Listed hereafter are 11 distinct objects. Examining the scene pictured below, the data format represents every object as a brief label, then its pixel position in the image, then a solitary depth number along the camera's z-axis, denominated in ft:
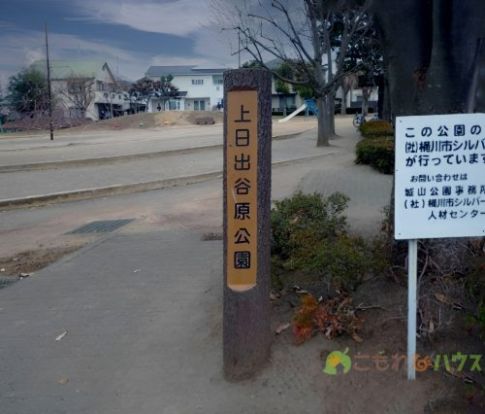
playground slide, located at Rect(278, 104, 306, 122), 164.45
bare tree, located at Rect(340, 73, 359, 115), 163.43
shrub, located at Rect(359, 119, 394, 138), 59.17
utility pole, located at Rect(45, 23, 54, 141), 114.01
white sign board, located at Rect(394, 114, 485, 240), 10.12
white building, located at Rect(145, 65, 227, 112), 262.06
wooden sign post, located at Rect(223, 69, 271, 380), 11.04
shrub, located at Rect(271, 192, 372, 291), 12.82
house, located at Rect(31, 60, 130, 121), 201.77
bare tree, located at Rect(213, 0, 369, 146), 51.01
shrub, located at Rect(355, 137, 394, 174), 42.50
